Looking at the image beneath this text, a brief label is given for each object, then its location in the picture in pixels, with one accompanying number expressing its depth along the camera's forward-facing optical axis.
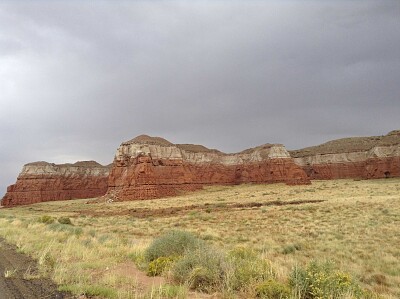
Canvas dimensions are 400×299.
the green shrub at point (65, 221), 29.10
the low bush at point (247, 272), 7.79
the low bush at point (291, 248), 15.58
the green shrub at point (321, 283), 6.96
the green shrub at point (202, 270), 8.00
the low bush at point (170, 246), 11.63
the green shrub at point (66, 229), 18.95
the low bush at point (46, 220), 27.78
